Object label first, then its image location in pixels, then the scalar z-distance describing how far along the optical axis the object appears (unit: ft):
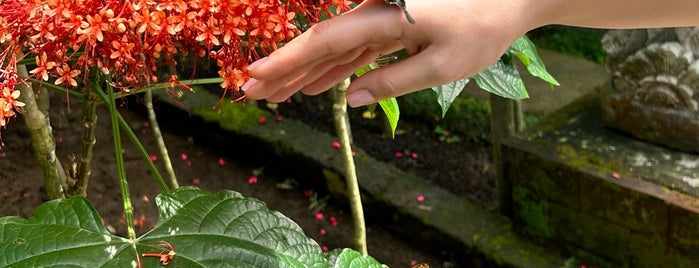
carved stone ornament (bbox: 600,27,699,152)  6.62
